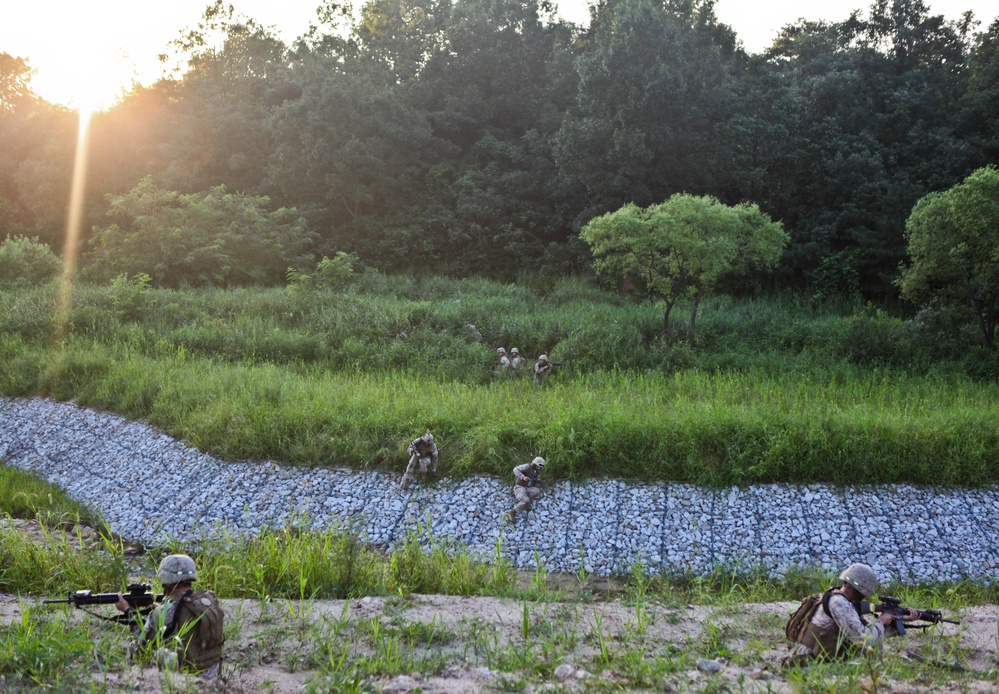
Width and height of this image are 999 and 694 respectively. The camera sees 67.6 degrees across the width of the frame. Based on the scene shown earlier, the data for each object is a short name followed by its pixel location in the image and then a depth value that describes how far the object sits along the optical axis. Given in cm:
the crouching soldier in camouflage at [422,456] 1268
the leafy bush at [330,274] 2542
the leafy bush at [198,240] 2705
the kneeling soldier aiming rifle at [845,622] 585
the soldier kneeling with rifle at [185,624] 556
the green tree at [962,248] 1745
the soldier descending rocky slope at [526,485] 1192
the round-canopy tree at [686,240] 1953
